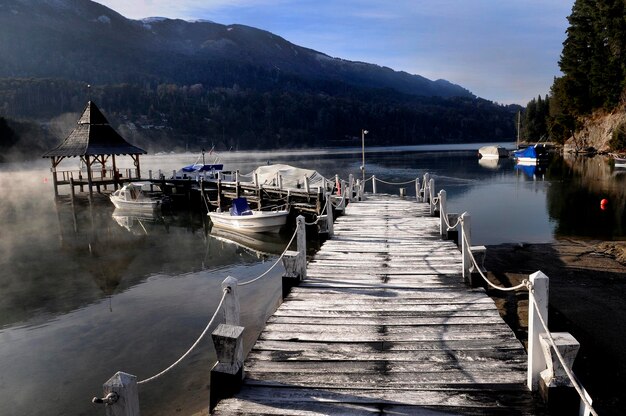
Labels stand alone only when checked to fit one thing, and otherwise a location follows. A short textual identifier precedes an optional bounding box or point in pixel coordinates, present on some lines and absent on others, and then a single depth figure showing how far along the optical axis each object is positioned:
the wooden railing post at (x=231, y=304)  6.25
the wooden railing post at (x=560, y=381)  4.93
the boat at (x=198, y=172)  46.08
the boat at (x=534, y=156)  75.38
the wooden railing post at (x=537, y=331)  5.35
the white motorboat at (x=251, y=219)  27.38
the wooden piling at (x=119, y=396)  4.26
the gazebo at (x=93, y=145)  46.59
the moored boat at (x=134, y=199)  39.22
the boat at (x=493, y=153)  100.19
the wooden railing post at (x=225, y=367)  5.63
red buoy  32.59
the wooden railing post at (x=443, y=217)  13.95
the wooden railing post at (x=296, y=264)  9.73
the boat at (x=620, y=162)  57.78
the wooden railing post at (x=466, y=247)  9.68
